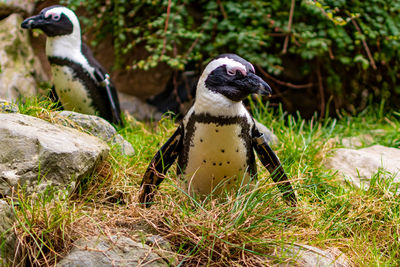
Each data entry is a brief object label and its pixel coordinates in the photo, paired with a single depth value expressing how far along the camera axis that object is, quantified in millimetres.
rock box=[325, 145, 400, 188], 2934
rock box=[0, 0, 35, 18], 4871
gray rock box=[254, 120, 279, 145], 3485
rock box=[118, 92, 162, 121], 5301
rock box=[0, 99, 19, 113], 2574
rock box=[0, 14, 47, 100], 4539
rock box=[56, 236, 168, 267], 1742
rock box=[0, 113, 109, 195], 2078
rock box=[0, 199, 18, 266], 1734
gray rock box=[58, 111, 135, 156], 2865
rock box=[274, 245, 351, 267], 1898
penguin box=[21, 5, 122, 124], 3514
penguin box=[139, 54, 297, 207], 2164
